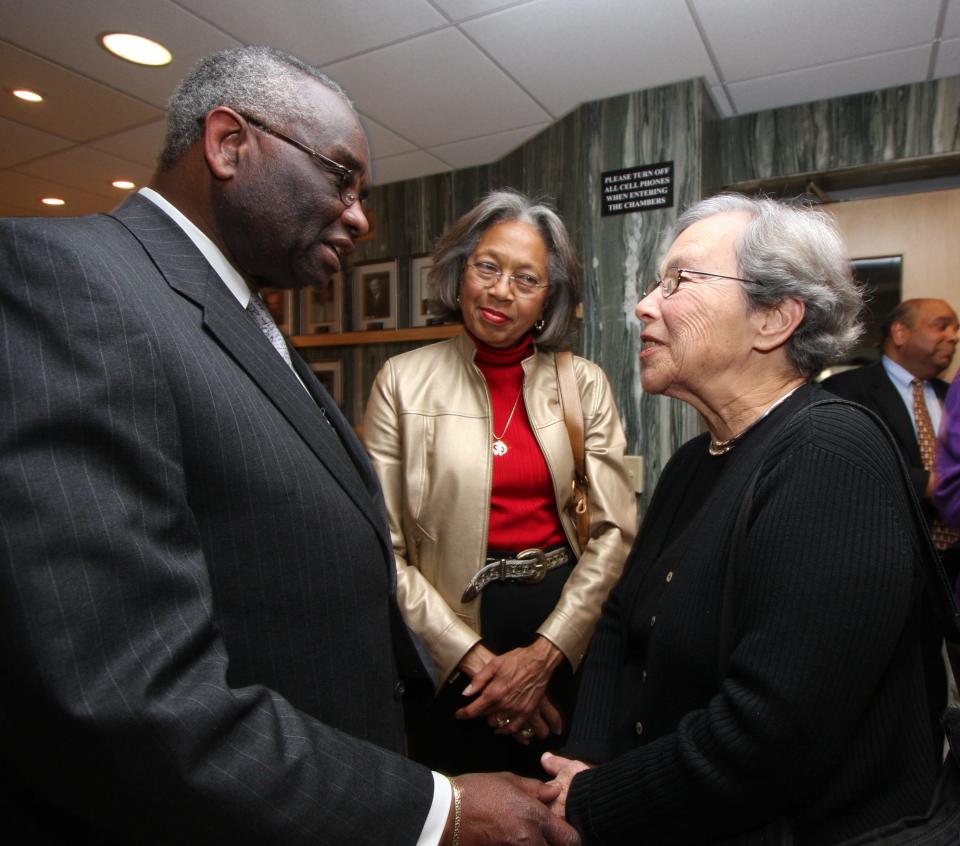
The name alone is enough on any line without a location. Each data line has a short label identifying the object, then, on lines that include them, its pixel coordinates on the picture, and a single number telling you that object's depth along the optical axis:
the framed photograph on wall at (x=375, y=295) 4.28
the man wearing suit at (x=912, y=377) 3.16
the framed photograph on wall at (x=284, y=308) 4.72
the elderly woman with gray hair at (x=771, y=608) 0.86
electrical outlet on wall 3.00
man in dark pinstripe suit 0.60
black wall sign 2.94
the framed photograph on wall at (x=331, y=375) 4.45
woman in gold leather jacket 1.64
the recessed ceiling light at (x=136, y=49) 2.61
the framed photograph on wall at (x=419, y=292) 4.17
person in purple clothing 1.69
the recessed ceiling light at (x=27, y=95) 3.06
